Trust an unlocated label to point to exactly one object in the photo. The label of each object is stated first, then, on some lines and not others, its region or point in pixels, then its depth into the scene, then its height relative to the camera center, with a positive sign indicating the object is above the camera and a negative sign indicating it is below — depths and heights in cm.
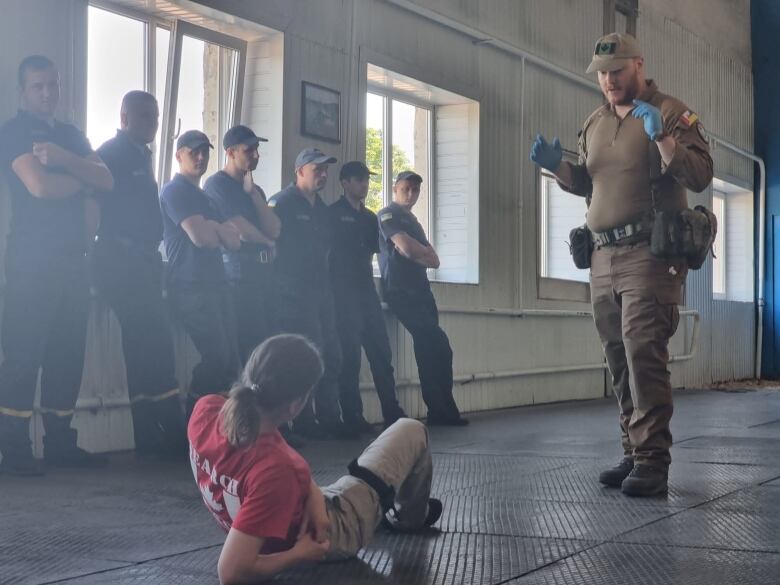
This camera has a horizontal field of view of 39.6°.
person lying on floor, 246 -38
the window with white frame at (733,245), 1479 +102
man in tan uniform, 412 +39
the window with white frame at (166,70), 586 +143
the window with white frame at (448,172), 895 +120
